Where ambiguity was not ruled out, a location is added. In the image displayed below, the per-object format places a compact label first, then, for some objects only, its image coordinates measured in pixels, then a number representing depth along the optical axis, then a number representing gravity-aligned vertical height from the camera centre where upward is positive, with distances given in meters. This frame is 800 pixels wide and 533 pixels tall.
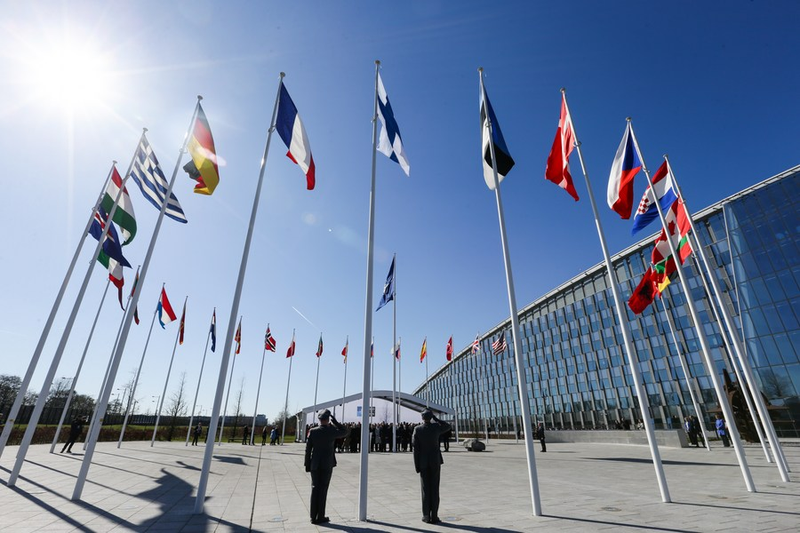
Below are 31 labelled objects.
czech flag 10.72 +6.88
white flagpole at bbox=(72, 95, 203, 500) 8.03 +1.80
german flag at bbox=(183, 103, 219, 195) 10.00 +6.87
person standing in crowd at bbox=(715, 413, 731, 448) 22.56 -0.03
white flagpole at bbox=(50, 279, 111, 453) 18.44 +3.85
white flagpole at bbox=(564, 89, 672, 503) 7.57 +1.21
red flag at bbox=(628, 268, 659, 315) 13.48 +4.57
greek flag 11.78 +7.53
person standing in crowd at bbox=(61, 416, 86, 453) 20.42 +0.13
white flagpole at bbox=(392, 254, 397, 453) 24.70 +4.11
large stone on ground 27.63 -1.09
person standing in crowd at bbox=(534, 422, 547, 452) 24.78 -0.21
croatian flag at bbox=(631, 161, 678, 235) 11.79 +6.80
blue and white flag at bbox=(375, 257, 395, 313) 21.12 +7.37
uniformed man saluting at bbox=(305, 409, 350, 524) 6.34 -0.45
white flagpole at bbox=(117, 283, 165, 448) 24.88 +3.04
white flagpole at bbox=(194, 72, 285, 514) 6.80 +0.97
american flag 30.34 +6.40
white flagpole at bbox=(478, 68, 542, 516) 6.77 +0.97
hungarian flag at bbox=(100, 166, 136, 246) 12.12 +6.81
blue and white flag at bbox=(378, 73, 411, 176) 10.33 +7.57
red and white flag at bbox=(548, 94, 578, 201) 10.17 +7.10
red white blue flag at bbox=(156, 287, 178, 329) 21.67 +6.64
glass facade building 37.75 +12.44
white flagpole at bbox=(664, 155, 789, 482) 9.51 +0.58
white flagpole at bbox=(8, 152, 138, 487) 9.74 +1.16
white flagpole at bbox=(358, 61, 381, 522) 6.61 +0.69
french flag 9.89 +7.35
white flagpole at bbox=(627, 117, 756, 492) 8.35 +0.95
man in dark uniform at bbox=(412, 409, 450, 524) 6.36 -0.50
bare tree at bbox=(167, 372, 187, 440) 64.51 +4.61
